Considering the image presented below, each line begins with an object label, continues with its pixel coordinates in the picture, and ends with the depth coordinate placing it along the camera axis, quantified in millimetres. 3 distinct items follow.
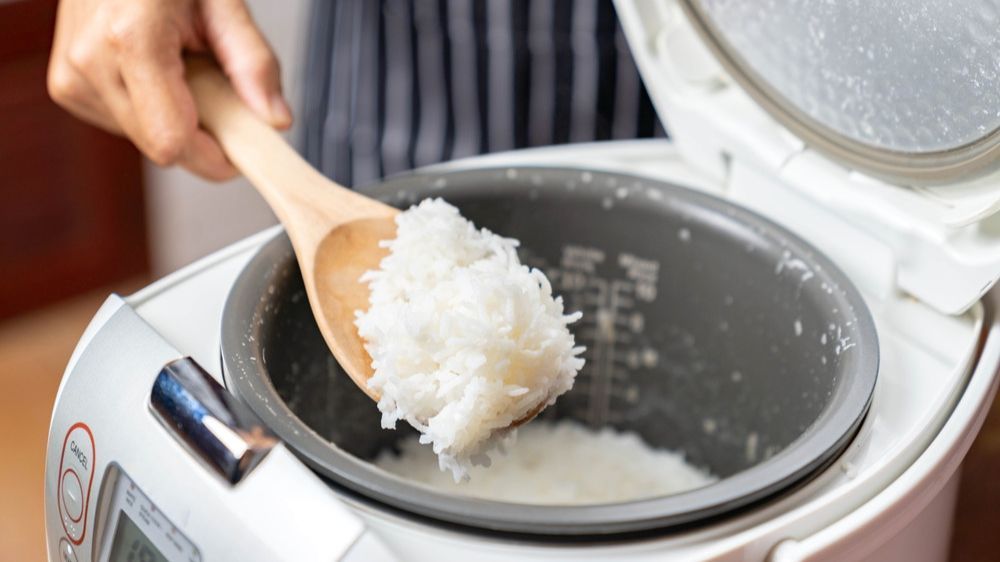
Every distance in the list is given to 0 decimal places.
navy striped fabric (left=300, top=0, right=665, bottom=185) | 1224
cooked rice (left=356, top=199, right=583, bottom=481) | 662
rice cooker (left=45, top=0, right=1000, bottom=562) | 594
